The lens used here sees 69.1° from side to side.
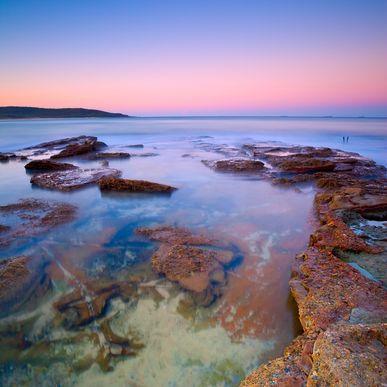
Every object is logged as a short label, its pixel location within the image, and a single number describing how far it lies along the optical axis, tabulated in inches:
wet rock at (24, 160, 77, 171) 517.3
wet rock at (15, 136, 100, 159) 696.7
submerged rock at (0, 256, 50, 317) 162.2
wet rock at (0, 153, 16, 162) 639.8
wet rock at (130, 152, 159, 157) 738.2
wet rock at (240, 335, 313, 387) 102.8
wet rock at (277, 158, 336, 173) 485.4
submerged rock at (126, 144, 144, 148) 947.3
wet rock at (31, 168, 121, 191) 391.9
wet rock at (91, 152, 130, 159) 677.3
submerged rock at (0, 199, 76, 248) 245.0
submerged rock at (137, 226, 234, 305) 172.1
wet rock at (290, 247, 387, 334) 129.5
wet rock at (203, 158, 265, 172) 513.0
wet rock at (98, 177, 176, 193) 378.8
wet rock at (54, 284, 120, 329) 151.6
